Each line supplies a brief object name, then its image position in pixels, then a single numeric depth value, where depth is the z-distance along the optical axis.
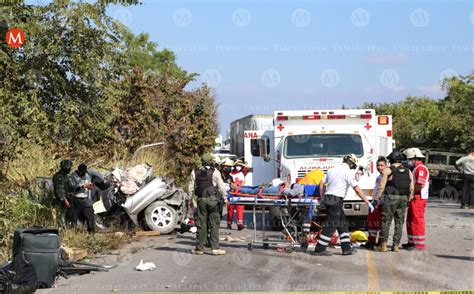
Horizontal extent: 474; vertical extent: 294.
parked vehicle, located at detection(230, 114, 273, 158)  28.00
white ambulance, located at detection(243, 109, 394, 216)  15.82
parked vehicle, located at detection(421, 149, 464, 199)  25.61
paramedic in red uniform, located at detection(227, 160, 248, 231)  15.77
